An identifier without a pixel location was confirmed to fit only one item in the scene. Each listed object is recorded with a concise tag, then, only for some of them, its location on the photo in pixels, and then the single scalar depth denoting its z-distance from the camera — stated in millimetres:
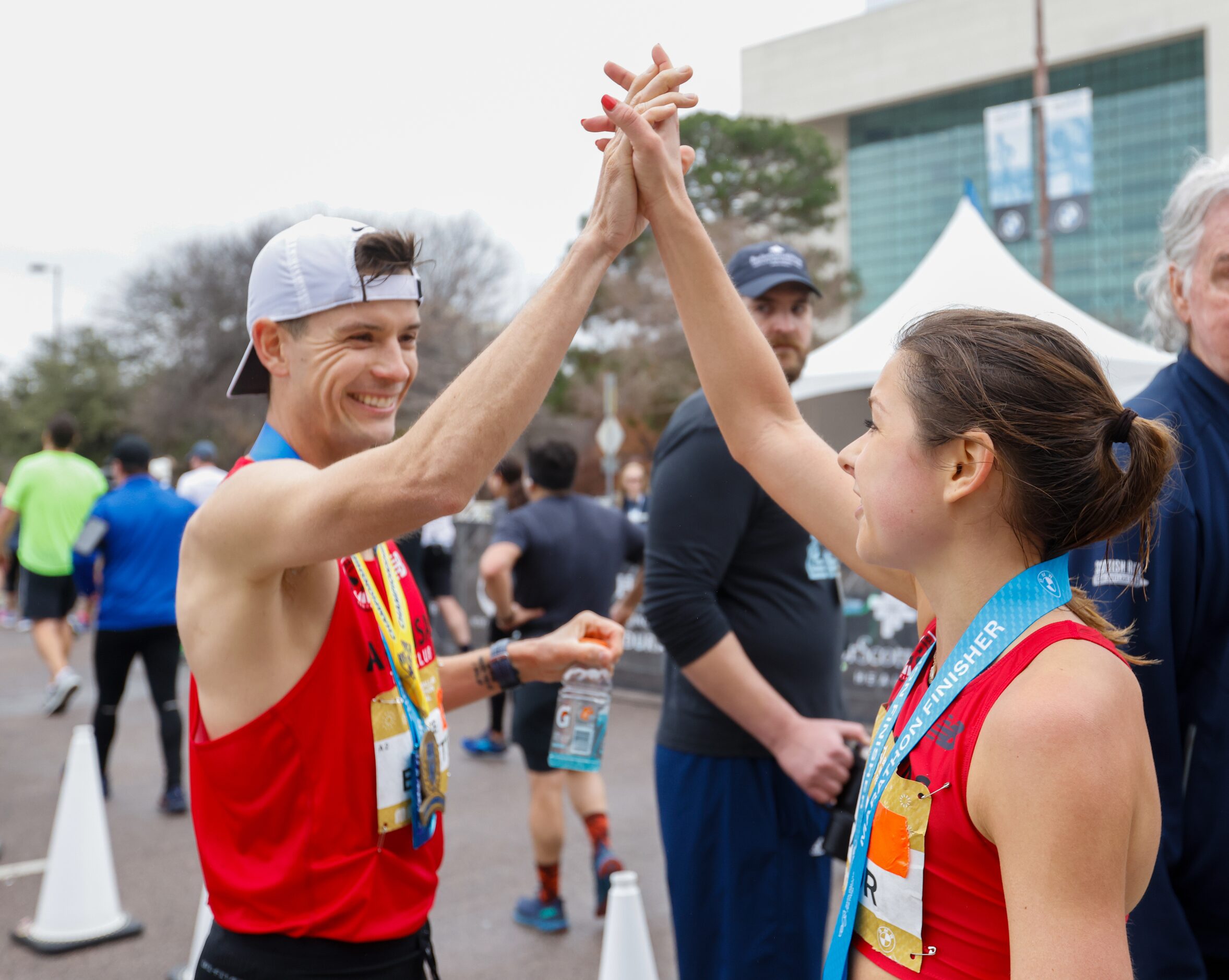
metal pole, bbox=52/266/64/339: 37688
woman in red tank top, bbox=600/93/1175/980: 1062
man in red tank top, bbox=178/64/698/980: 1437
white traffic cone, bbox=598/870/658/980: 3127
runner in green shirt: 8719
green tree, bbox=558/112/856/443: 21406
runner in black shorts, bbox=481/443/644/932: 4898
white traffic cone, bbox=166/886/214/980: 3274
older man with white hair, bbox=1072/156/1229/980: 1786
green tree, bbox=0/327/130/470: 35531
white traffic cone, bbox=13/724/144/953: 4461
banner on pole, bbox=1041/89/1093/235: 14383
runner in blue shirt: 6102
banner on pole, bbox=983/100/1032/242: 15492
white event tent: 7859
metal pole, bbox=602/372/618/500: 15203
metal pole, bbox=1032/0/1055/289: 16219
